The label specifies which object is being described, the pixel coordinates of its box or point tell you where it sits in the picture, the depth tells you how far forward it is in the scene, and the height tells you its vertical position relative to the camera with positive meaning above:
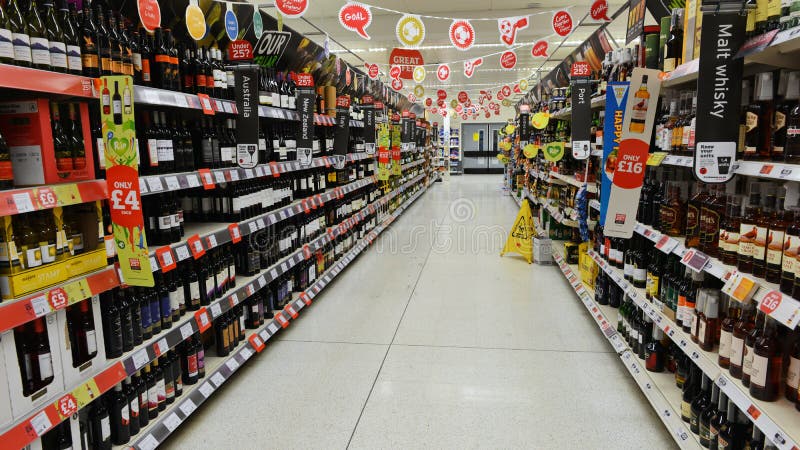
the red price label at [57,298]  1.90 -0.54
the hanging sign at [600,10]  5.62 +1.56
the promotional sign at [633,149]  2.63 +0.00
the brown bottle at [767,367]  1.87 -0.81
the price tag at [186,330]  2.73 -0.95
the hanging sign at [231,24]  3.45 +0.91
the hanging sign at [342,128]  5.60 +0.28
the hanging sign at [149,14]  2.47 +0.71
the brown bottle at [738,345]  2.04 -0.79
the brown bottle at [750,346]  1.96 -0.78
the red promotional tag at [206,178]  2.84 -0.13
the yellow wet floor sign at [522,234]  6.88 -1.13
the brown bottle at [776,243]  1.81 -0.34
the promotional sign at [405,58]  8.48 +1.61
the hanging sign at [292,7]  4.08 +1.19
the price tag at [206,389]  2.91 -1.36
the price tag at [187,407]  2.70 -1.36
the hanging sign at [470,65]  10.15 +1.78
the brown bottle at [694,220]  2.48 -0.35
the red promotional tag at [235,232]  3.24 -0.50
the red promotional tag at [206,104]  2.86 +0.29
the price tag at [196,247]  2.79 -0.51
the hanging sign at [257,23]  3.87 +1.02
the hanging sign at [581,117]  4.63 +0.31
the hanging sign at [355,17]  5.55 +1.51
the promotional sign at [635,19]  3.30 +0.90
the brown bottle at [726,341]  2.12 -0.81
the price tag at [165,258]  2.50 -0.51
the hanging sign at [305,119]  4.37 +0.30
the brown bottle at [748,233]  1.96 -0.33
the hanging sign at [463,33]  6.46 +1.53
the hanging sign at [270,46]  4.27 +0.92
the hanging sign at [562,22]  6.15 +1.57
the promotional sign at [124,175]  2.06 -0.08
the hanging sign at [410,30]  6.18 +1.51
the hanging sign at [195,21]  3.01 +0.81
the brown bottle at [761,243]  1.89 -0.36
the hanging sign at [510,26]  6.40 +1.59
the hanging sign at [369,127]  6.96 +0.36
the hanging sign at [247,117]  3.19 +0.24
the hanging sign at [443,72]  10.01 +1.59
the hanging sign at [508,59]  8.67 +1.60
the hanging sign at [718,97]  1.86 +0.19
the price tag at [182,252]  2.66 -0.51
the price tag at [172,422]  2.55 -1.35
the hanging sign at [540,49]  7.65 +1.54
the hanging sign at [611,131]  3.22 +0.13
